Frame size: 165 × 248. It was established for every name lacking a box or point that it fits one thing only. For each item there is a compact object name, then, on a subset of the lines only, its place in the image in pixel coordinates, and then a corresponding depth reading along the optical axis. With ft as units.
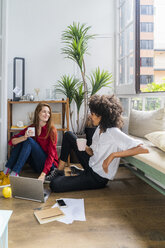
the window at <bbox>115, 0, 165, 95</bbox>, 10.14
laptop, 6.54
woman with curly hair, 6.53
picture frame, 11.48
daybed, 5.59
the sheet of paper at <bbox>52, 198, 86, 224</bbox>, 5.65
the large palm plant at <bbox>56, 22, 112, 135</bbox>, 10.93
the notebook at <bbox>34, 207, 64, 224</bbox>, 5.60
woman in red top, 8.25
